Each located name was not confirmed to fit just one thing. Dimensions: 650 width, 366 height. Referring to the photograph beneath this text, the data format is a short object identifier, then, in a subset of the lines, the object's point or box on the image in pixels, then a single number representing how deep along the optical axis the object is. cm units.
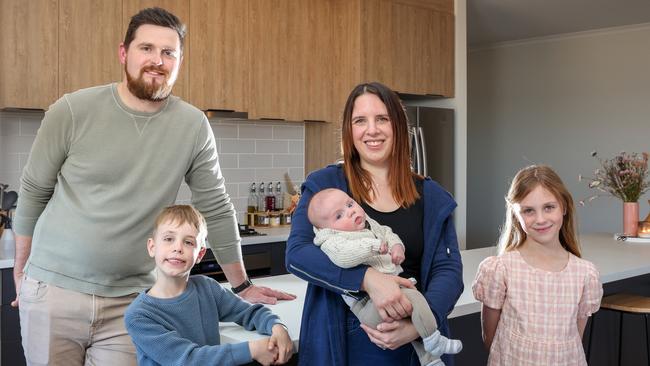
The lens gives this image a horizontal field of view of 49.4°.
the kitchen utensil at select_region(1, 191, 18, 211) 372
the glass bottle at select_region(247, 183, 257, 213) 492
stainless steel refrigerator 524
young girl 222
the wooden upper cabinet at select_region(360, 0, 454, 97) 502
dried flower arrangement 412
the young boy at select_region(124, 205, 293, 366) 157
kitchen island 194
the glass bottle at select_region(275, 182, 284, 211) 501
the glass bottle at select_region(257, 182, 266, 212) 495
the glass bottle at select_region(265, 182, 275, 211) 492
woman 167
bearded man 193
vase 419
